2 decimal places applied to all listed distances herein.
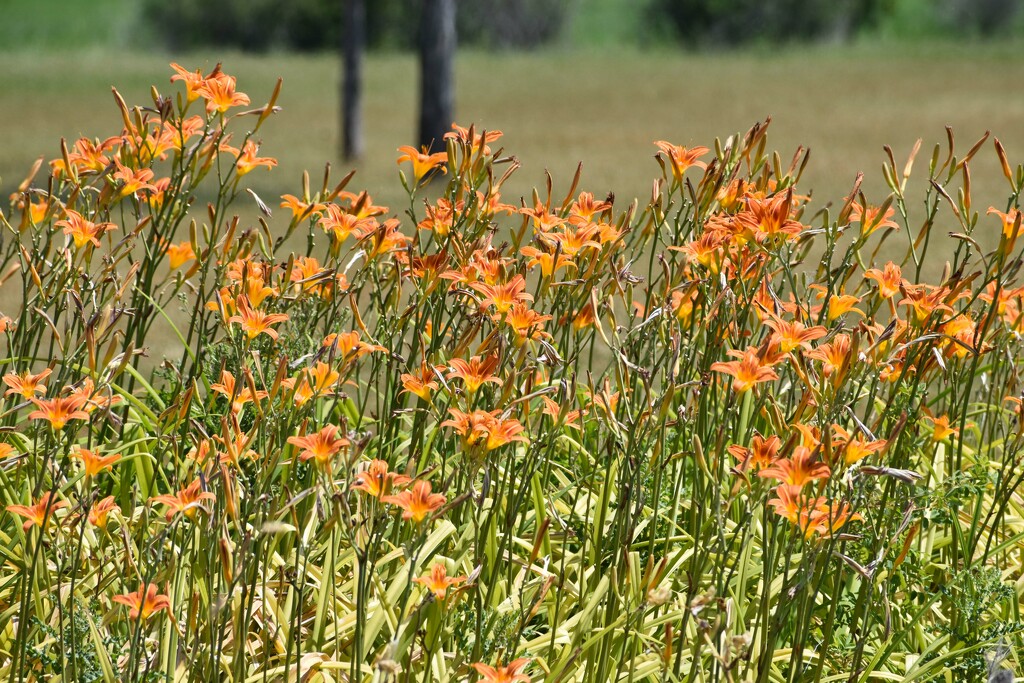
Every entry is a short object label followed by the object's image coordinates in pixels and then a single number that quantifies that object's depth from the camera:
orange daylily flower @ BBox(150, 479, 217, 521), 11.10
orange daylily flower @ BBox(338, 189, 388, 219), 12.01
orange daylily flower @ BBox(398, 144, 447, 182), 11.98
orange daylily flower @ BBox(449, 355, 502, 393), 11.43
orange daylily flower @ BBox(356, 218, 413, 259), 11.89
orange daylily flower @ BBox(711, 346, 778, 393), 11.24
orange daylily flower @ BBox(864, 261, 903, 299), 11.73
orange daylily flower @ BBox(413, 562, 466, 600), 11.17
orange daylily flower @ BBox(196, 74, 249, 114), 11.94
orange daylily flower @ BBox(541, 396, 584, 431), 11.44
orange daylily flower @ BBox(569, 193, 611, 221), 11.87
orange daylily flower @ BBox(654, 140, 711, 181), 11.93
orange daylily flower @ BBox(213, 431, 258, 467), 11.17
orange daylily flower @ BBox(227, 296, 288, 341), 11.48
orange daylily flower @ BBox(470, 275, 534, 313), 11.51
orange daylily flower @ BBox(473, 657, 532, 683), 11.24
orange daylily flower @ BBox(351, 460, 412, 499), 11.12
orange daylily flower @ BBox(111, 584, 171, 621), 11.11
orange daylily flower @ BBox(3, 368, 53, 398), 11.52
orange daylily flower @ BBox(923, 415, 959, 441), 11.84
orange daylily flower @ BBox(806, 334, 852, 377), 11.37
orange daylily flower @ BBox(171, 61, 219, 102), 11.92
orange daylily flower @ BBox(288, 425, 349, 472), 11.16
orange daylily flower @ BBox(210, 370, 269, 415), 11.43
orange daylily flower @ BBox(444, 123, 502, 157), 11.81
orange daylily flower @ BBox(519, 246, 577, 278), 11.66
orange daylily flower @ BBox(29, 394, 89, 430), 11.32
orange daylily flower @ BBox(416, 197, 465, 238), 11.96
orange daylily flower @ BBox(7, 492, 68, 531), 11.33
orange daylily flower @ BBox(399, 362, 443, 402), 11.50
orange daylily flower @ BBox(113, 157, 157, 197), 11.93
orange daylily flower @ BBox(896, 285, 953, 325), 11.61
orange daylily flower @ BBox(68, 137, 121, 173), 12.17
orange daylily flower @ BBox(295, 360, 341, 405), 11.34
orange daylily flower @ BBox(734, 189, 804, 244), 11.51
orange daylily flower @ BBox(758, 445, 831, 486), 11.16
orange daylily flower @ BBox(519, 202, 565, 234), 11.74
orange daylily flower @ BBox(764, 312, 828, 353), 11.30
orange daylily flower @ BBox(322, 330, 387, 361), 11.47
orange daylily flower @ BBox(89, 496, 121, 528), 11.30
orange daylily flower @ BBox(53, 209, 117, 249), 11.77
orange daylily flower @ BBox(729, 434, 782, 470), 11.33
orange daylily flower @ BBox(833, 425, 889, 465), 11.28
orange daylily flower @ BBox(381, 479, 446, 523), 11.15
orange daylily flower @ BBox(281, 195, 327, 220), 12.05
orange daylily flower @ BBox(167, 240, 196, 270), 12.29
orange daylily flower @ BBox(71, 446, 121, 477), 11.28
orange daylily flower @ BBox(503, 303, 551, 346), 11.49
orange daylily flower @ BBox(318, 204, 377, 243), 11.93
